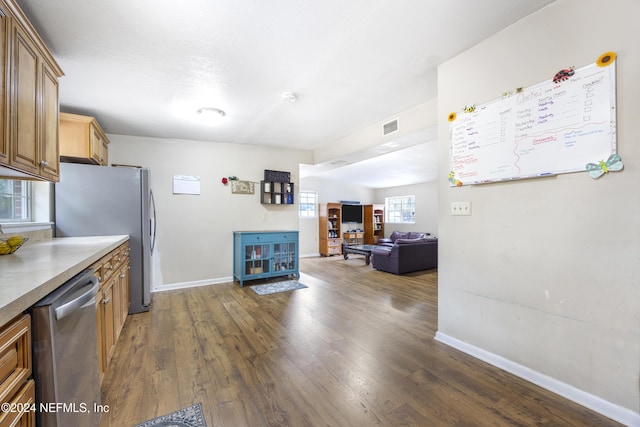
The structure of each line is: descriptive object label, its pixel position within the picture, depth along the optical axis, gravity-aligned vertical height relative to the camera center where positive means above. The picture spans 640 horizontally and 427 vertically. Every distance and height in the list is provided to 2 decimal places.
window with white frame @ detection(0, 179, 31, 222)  2.37 +0.14
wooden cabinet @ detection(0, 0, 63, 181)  1.43 +0.71
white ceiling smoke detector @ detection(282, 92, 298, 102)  2.78 +1.25
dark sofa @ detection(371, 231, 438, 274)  5.25 -0.88
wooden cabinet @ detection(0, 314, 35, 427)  0.72 -0.46
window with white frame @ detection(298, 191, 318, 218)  8.08 +0.30
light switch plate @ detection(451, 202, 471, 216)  2.16 +0.04
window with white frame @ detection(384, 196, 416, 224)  8.90 +0.15
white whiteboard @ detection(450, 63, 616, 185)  1.52 +0.55
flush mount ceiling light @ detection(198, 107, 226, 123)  3.12 +1.21
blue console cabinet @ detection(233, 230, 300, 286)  4.29 -0.68
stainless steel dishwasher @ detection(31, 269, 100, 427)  0.89 -0.54
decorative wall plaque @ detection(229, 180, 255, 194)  4.61 +0.48
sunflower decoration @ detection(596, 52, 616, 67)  1.48 +0.86
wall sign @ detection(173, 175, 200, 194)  4.20 +0.48
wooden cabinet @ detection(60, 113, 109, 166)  2.84 +0.84
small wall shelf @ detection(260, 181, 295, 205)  4.79 +0.39
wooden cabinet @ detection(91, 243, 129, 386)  1.75 -0.68
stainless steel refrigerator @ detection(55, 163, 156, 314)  2.78 +0.07
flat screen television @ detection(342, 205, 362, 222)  8.74 +0.02
